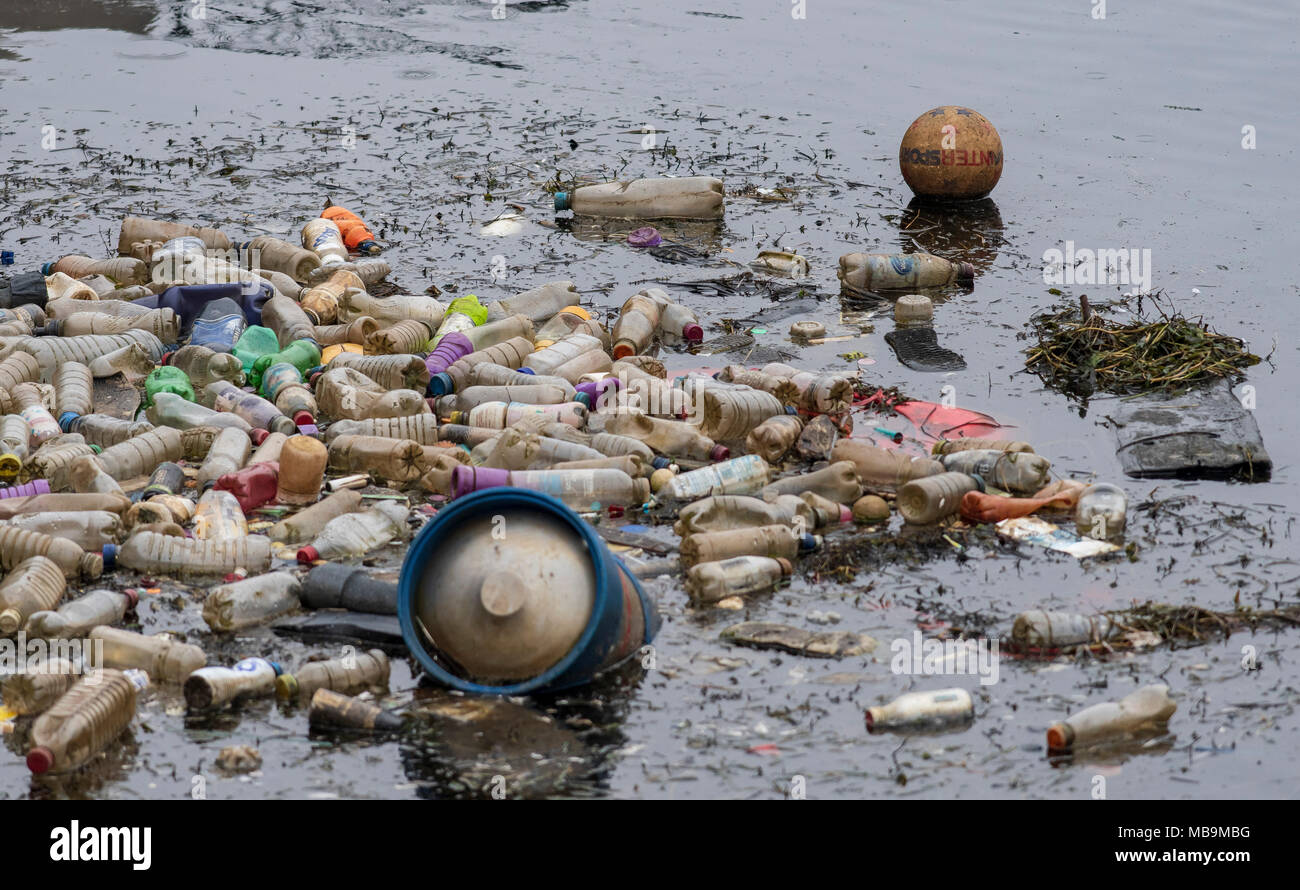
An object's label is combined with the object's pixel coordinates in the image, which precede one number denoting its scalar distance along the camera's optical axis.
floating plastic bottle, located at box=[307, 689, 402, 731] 5.52
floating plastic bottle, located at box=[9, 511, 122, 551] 6.83
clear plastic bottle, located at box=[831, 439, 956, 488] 7.57
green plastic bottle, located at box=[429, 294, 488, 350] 9.37
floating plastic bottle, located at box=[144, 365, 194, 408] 8.32
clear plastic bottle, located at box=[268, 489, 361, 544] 7.04
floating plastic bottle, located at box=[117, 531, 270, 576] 6.69
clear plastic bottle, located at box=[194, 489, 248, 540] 6.97
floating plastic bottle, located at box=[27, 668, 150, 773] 5.20
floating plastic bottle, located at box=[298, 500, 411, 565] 6.89
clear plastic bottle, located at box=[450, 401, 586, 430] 8.03
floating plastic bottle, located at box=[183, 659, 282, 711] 5.61
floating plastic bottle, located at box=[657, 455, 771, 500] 7.46
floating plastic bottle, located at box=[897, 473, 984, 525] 7.20
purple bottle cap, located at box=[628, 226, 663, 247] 11.41
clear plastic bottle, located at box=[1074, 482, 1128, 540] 7.10
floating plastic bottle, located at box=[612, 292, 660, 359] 9.20
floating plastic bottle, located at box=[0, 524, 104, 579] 6.57
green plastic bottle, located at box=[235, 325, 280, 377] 8.97
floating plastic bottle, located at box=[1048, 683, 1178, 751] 5.39
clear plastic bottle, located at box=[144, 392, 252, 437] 8.05
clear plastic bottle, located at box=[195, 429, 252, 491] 7.50
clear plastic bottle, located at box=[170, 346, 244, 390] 8.69
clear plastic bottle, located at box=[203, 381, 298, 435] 8.05
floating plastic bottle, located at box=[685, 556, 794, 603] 6.53
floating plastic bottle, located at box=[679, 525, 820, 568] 6.79
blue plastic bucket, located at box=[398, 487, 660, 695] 5.59
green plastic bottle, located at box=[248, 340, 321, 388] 8.74
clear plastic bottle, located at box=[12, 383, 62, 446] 7.88
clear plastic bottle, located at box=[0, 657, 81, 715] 5.59
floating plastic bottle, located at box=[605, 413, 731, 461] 7.89
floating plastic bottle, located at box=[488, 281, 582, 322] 9.77
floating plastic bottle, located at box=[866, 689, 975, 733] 5.55
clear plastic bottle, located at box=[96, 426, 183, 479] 7.63
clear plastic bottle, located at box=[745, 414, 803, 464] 7.80
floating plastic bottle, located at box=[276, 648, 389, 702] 5.71
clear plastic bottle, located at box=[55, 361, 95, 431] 8.15
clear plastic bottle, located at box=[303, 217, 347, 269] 10.59
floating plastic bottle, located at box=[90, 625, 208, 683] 5.87
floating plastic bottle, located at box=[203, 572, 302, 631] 6.21
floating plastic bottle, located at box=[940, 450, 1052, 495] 7.51
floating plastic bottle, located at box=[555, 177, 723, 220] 11.83
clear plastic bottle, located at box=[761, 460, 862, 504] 7.42
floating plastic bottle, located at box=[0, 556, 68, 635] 6.14
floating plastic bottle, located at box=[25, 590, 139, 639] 6.09
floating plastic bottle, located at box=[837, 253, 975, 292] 10.54
